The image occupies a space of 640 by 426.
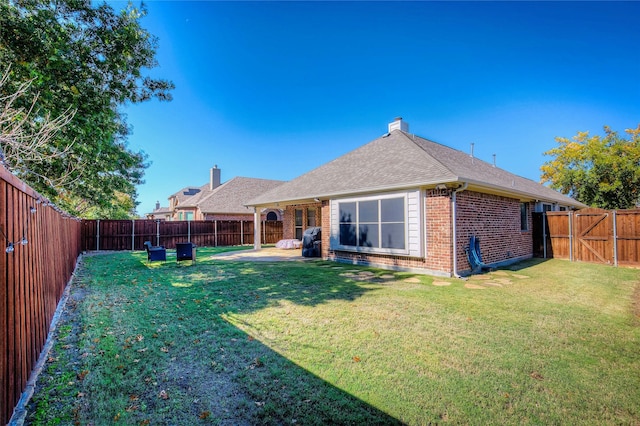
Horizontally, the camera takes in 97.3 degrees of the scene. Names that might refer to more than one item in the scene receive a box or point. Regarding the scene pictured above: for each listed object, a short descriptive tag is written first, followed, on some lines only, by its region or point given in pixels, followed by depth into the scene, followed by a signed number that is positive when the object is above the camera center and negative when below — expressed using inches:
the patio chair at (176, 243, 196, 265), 408.5 -48.6
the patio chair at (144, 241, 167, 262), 420.5 -52.6
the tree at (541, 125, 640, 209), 968.9 +152.1
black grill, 492.1 -48.2
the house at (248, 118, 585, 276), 315.6 +10.1
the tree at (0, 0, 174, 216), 241.8 +151.8
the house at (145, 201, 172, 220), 1417.9 +21.5
